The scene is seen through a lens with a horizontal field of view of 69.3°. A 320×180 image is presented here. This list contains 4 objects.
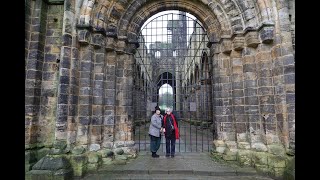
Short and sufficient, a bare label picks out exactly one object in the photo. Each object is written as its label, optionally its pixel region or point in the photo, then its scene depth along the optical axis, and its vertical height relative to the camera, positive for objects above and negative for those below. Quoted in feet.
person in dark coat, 25.21 -3.15
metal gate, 28.89 +0.55
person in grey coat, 24.56 -3.31
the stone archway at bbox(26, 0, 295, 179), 19.61 +2.44
